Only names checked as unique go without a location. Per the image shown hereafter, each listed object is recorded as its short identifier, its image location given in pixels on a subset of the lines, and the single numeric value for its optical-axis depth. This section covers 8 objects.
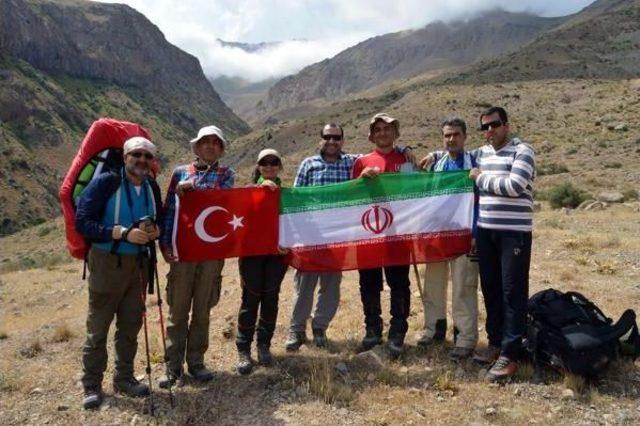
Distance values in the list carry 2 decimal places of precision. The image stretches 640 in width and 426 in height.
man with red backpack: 5.29
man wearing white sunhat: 6.00
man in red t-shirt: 6.58
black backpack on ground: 5.46
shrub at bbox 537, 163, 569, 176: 27.46
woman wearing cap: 6.39
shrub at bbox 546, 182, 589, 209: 19.61
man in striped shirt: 5.57
